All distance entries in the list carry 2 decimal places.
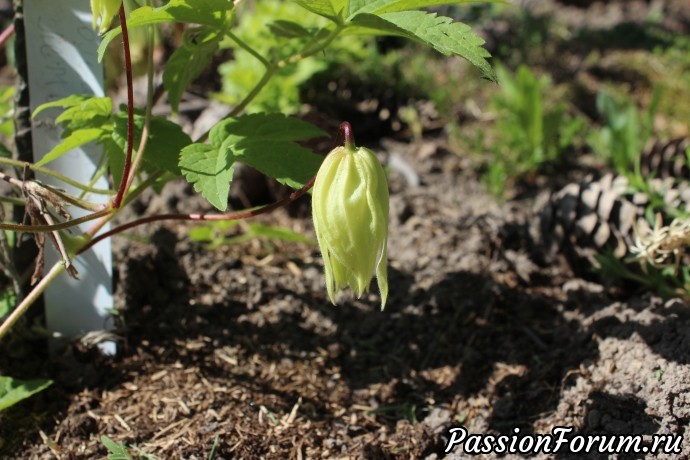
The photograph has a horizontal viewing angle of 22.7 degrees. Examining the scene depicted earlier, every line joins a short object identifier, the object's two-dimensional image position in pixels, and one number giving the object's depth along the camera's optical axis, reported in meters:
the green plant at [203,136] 0.50
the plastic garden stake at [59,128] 0.56
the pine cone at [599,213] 0.62
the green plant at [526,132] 0.72
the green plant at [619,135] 0.70
